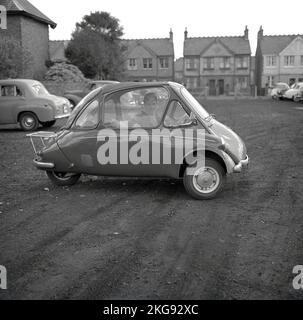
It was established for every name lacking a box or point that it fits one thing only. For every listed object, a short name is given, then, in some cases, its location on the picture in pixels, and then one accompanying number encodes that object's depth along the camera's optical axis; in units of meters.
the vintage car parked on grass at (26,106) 16.05
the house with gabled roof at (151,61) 73.19
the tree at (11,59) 25.42
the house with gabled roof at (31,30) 31.64
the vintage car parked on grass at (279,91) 42.02
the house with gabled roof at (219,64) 71.75
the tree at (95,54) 41.88
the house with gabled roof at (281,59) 70.50
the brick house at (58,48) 71.50
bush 34.00
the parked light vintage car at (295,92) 36.17
